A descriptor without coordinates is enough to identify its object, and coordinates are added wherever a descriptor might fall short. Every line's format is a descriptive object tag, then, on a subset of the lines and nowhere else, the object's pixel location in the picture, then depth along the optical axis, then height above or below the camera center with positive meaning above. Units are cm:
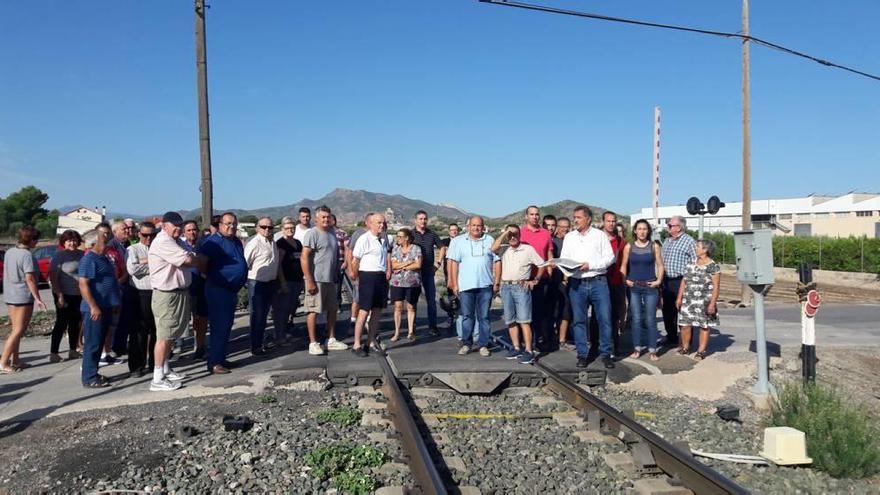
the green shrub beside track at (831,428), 519 -161
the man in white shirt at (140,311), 782 -68
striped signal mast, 1341 +172
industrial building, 5125 +282
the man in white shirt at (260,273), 862 -27
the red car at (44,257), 2092 +0
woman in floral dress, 864 -65
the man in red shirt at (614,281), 900 -48
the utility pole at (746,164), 1700 +216
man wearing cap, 702 -37
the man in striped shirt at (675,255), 899 -13
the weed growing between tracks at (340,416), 595 -152
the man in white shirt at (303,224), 1019 +45
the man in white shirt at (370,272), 848 -28
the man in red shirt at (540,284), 870 -50
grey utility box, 697 -12
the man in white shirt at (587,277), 795 -36
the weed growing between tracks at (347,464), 441 -156
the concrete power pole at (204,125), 1195 +239
